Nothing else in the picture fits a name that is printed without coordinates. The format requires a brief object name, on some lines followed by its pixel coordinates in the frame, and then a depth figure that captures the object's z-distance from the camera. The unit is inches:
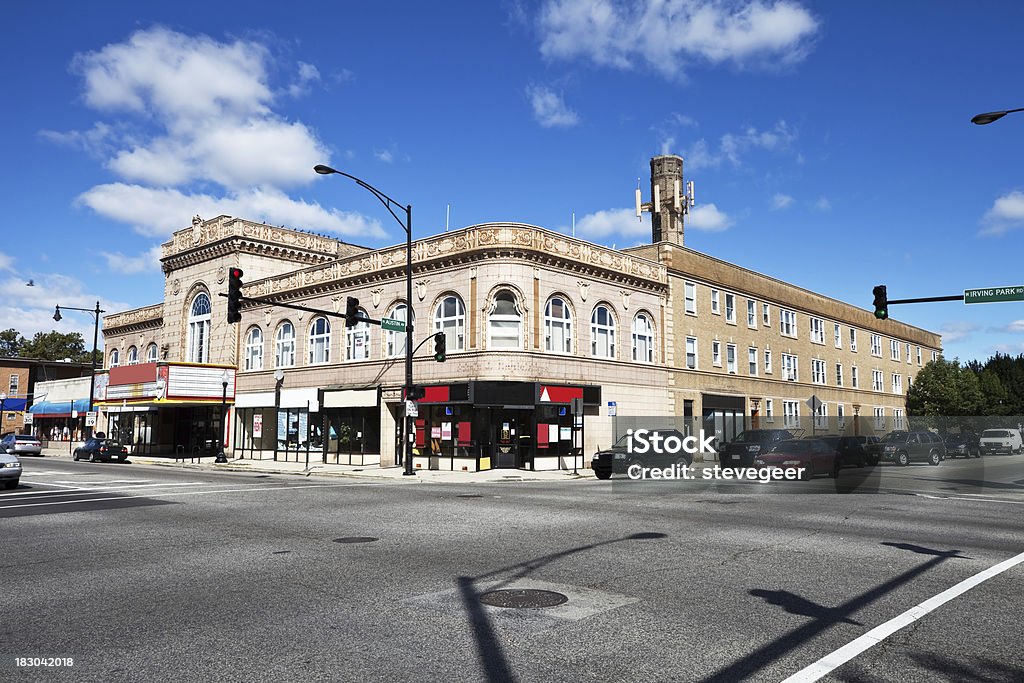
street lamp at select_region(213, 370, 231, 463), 1668.1
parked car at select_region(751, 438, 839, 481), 948.6
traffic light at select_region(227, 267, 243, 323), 965.2
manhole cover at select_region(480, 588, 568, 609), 293.1
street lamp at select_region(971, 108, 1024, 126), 792.9
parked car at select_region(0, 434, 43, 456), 2004.6
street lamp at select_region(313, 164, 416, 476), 1192.5
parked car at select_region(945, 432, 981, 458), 1830.7
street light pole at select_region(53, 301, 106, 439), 2242.4
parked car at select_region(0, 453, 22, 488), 846.5
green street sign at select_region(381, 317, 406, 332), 1202.0
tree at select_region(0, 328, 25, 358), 4276.6
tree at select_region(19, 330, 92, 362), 4151.1
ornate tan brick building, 1408.7
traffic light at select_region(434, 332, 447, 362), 1218.6
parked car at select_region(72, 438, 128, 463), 1753.2
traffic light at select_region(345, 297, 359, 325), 1104.2
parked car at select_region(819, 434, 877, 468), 1173.1
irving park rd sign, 958.4
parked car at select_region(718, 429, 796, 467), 1106.1
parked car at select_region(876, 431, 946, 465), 1432.1
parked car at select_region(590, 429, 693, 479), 1033.5
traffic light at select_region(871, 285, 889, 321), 1034.1
